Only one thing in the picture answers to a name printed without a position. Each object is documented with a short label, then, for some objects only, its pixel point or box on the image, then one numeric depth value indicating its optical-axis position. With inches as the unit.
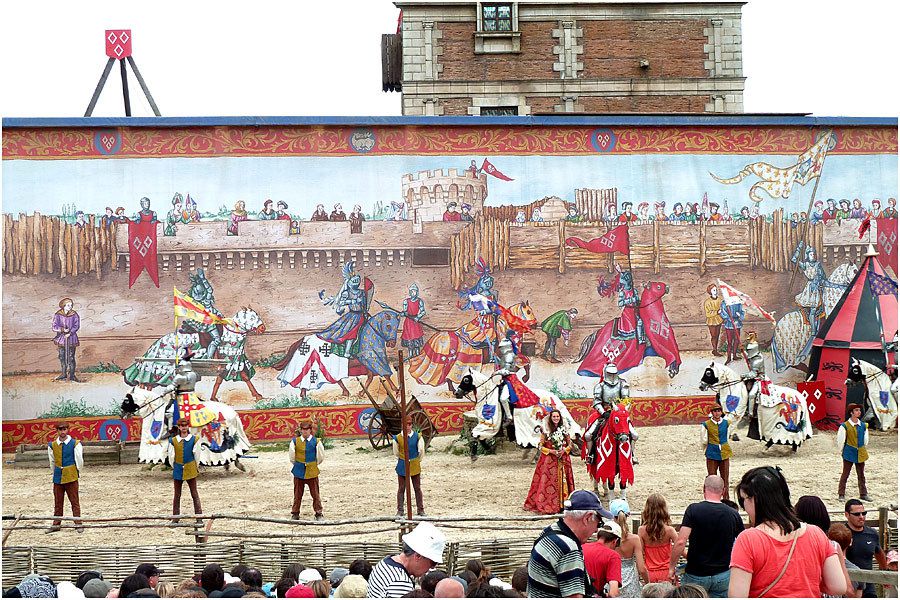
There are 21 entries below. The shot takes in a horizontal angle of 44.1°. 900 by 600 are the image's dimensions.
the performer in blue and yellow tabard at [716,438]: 602.9
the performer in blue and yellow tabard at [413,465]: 567.8
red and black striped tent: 781.9
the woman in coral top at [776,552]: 219.6
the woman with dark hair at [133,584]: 301.0
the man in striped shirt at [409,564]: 252.7
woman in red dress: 569.3
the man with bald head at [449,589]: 252.8
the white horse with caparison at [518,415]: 672.4
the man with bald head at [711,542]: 297.1
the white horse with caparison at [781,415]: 704.4
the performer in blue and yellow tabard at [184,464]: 573.6
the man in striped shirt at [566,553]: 247.3
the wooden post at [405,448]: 504.6
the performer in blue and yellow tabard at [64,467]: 573.6
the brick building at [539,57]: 1208.2
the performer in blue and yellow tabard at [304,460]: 574.9
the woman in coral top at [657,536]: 331.6
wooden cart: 703.1
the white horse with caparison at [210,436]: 668.7
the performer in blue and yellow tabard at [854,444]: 589.6
